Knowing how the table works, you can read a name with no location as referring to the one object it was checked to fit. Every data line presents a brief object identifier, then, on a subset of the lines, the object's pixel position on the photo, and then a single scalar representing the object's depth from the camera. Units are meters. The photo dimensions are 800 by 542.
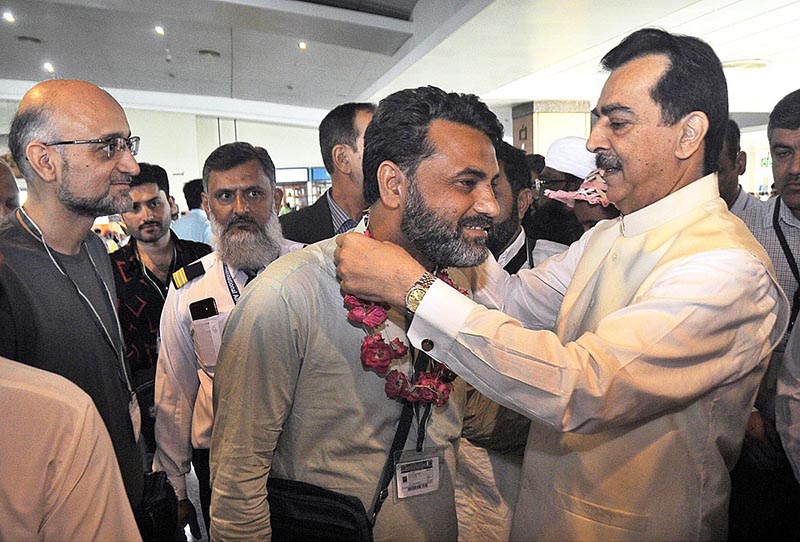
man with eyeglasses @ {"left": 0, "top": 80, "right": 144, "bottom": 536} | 1.80
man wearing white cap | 3.21
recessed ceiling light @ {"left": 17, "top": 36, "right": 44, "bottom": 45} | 9.09
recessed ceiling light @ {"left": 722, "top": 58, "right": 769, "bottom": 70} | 9.85
